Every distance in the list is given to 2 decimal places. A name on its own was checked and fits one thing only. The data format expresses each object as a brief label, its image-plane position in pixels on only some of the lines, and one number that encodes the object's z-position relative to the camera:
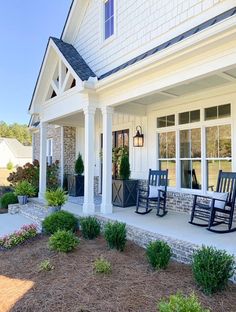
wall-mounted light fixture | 8.07
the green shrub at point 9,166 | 37.81
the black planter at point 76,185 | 10.06
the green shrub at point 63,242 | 4.61
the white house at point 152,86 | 4.55
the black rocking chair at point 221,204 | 4.75
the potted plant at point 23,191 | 8.79
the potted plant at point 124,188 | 7.60
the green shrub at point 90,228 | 5.47
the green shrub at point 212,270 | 3.09
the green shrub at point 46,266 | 3.98
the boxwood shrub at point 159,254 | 3.81
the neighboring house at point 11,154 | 47.94
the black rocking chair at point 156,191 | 6.30
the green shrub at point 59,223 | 5.67
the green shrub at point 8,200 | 9.12
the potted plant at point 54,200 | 6.92
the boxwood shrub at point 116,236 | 4.67
